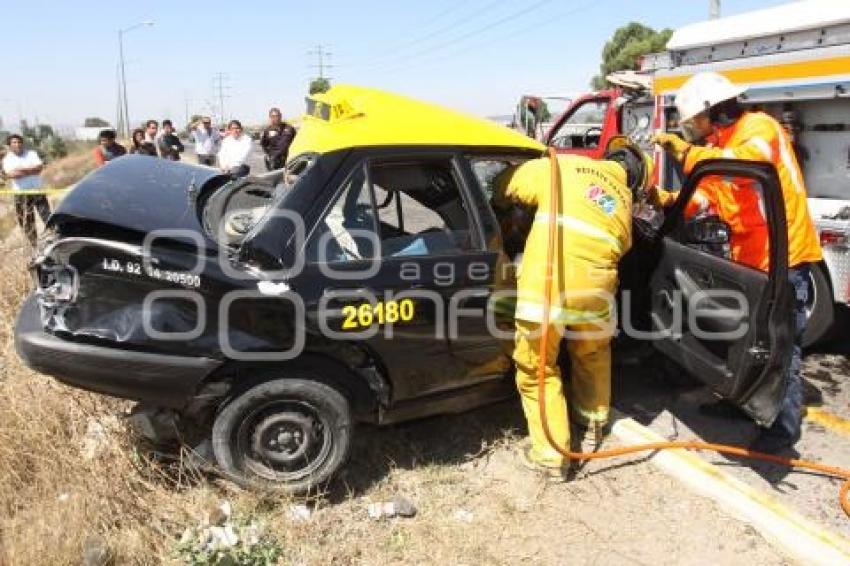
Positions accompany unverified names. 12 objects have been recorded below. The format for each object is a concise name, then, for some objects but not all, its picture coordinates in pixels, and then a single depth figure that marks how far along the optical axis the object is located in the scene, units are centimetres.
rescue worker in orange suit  353
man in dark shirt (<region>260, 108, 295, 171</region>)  1120
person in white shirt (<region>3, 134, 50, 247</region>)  962
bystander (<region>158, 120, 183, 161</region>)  1271
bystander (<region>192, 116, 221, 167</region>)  1312
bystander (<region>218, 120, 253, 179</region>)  1123
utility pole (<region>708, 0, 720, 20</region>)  1516
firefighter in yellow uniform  338
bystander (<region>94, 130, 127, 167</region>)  1017
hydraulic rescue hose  328
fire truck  467
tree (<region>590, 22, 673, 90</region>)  4009
